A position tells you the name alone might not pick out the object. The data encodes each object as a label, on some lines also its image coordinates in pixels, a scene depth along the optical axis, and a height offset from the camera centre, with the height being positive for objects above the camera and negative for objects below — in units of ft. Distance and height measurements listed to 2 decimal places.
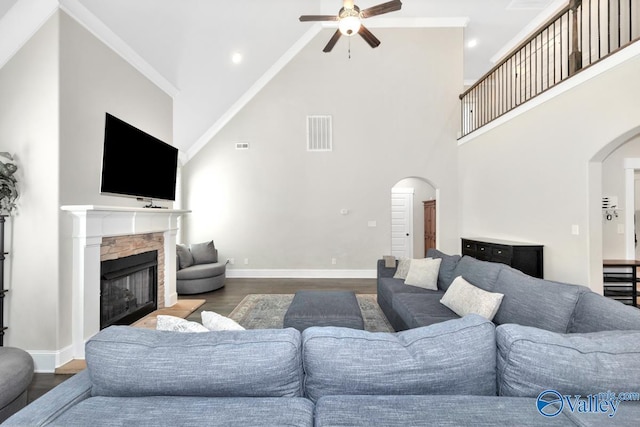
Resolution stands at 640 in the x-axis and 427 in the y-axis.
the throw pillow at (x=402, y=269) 12.64 -2.27
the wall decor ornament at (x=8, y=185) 7.87 +0.81
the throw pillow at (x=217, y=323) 4.83 -1.74
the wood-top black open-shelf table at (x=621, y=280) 12.10 -2.63
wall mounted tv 9.86 +1.97
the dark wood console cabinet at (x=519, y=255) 12.79 -1.75
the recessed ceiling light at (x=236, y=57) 15.69 +8.38
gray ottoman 8.16 -2.79
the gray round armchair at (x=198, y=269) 16.21 -2.95
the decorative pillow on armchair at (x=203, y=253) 18.19 -2.24
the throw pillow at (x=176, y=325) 4.58 -1.70
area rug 11.68 -4.19
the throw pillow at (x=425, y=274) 11.30 -2.22
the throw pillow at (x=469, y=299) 7.52 -2.26
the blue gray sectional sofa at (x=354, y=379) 3.16 -1.88
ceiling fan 10.35 +7.13
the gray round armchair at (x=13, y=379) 5.07 -2.86
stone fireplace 9.02 -0.99
